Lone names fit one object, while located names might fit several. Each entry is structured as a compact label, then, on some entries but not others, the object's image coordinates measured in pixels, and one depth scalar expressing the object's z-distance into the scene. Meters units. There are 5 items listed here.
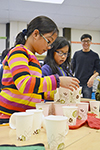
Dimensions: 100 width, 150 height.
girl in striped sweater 0.99
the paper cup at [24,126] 0.70
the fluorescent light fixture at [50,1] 4.18
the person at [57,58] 1.79
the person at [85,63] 3.10
